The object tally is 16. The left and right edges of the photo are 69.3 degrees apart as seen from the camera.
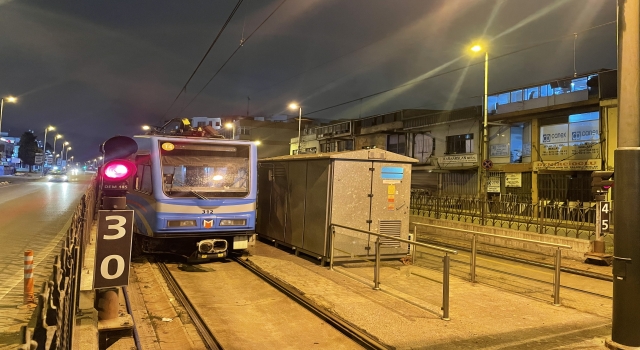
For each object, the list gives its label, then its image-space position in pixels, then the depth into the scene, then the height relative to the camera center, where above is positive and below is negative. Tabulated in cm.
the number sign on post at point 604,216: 1181 -40
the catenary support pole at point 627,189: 521 +14
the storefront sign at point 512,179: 2750 +105
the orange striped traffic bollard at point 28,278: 707 -153
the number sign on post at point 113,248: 476 -69
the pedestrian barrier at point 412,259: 663 -125
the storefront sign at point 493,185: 2896 +71
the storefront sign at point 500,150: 2846 +289
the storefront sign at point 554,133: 2492 +360
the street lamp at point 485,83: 2169 +543
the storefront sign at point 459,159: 2976 +241
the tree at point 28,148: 9319 +627
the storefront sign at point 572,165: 2300 +180
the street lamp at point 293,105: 3350 +606
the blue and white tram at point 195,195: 980 -20
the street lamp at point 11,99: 4463 +770
